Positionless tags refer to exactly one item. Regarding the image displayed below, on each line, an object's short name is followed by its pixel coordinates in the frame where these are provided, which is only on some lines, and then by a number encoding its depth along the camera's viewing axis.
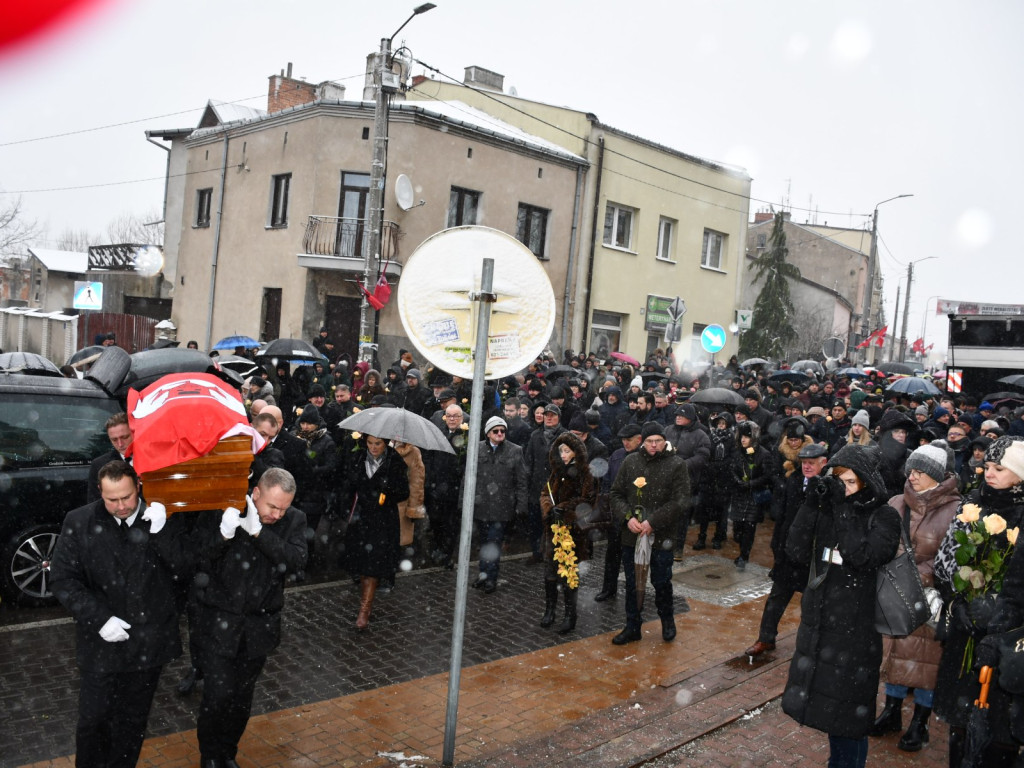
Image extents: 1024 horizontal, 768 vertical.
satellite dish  20.31
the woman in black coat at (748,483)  10.13
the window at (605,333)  26.58
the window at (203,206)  25.92
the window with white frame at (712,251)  30.27
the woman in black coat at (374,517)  7.20
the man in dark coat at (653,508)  7.28
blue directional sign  17.53
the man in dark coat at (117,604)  4.05
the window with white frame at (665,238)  28.39
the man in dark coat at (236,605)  4.45
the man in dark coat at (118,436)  5.24
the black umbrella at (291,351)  14.07
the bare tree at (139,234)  71.62
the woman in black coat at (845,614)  4.54
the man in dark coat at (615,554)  8.41
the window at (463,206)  22.83
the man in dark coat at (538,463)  9.50
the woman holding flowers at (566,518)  7.55
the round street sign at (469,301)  4.93
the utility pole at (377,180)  16.09
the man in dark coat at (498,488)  8.81
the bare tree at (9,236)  44.14
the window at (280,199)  22.73
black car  6.84
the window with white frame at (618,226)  26.78
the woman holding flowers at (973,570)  4.55
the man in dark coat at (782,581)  6.91
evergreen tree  39.62
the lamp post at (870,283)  27.17
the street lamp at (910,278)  47.34
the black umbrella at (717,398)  11.94
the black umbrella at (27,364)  9.64
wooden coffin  4.15
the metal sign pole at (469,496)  4.85
